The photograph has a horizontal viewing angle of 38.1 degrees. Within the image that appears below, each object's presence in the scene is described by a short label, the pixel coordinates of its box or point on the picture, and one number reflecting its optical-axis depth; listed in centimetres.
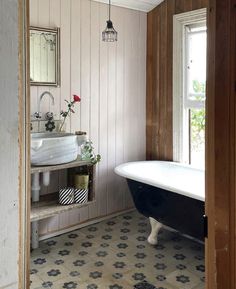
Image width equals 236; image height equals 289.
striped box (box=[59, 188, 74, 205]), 310
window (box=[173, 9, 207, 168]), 364
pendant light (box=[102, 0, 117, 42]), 318
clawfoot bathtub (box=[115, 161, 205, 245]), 277
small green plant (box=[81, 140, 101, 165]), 320
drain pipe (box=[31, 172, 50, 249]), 304
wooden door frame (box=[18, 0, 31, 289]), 92
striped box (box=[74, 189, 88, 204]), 316
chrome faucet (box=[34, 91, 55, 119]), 323
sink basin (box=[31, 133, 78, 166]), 271
